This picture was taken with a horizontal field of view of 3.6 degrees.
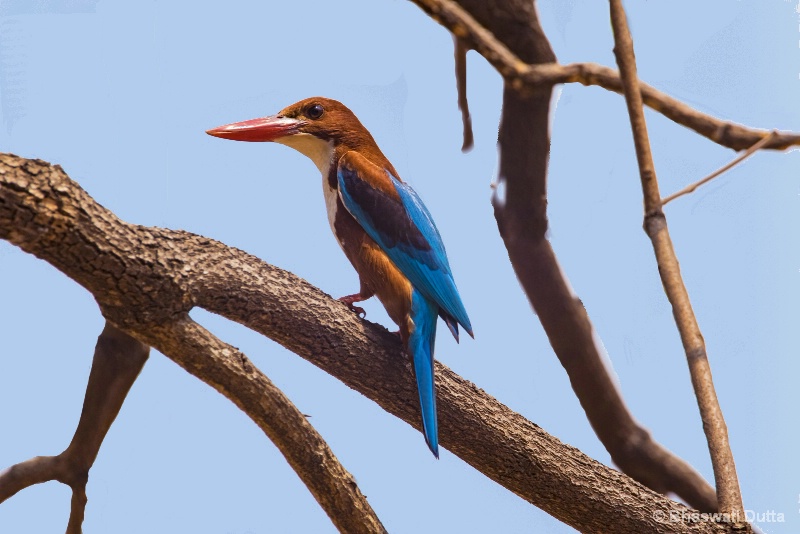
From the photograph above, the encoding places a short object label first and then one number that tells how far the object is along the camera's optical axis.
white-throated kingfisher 7.52
